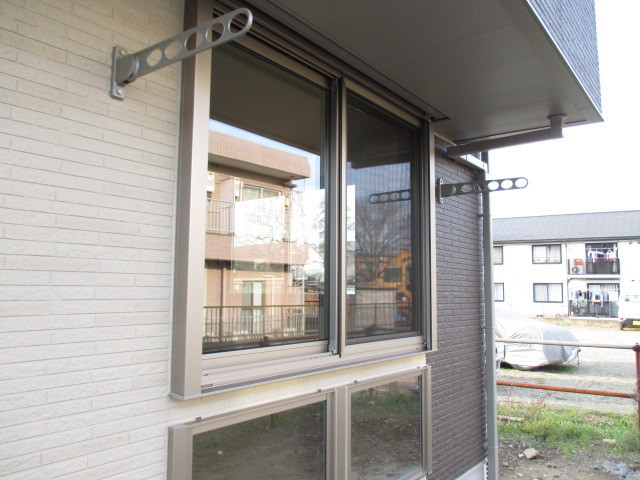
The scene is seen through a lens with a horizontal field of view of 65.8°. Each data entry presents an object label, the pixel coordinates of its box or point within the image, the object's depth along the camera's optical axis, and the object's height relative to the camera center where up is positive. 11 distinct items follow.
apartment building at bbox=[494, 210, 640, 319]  25.83 +0.91
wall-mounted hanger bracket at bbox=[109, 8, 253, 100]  1.61 +0.81
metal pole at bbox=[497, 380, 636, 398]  6.39 -1.42
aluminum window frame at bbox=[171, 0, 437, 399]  1.98 +0.22
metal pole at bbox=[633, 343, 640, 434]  6.06 -1.03
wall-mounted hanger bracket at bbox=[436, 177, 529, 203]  4.09 +0.84
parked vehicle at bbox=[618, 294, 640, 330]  24.34 -1.08
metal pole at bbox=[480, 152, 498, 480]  4.91 -0.64
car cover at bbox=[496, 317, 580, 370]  12.00 -1.57
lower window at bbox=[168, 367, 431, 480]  2.09 -0.81
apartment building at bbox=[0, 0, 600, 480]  1.68 +0.29
